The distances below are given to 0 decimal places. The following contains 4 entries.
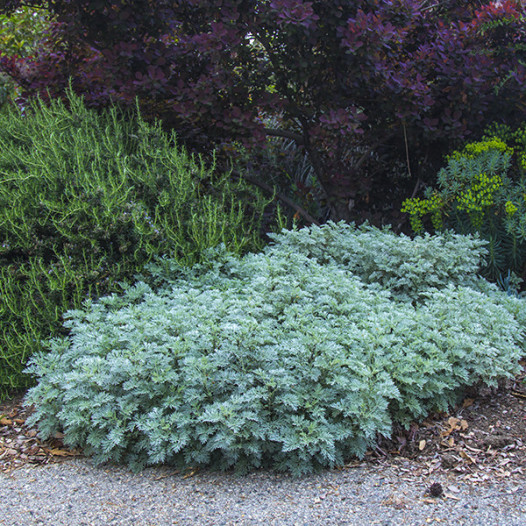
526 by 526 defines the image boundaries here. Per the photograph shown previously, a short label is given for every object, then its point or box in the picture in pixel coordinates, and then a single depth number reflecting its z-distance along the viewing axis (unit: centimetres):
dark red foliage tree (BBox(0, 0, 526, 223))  472
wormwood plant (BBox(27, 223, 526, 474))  262
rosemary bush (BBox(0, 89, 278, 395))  371
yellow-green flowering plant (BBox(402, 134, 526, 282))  468
